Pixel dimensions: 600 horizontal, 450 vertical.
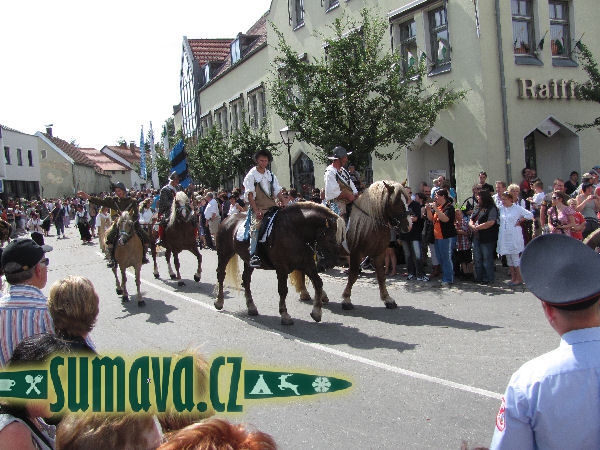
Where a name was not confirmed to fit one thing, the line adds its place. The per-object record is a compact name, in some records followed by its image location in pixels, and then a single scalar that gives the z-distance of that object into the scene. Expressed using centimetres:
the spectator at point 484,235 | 1123
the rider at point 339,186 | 1026
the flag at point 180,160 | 1883
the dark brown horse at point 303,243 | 889
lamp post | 2090
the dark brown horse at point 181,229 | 1373
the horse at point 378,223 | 979
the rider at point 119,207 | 1205
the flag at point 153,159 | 2402
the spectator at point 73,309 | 347
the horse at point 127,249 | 1171
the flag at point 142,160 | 3703
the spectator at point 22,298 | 346
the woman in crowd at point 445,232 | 1155
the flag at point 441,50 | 1775
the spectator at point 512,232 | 1095
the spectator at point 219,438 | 145
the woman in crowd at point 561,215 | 952
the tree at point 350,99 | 1444
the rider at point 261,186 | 975
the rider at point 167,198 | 1480
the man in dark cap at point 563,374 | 197
